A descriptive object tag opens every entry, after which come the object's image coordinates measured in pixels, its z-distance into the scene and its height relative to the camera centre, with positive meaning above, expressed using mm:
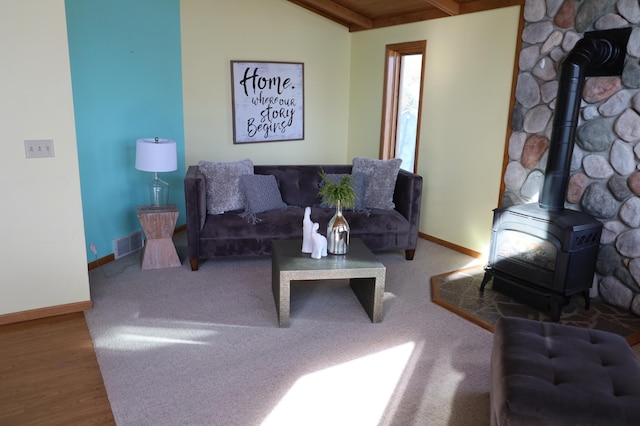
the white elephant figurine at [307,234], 3355 -789
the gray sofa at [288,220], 4129 -882
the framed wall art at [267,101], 5465 +187
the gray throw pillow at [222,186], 4344 -620
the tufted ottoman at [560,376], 1783 -984
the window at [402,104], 5367 +191
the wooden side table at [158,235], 4098 -1017
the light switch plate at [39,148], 3033 -233
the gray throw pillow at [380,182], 4633 -576
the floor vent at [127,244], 4438 -1201
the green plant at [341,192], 3375 -498
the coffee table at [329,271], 3145 -966
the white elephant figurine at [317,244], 3305 -835
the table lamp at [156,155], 3988 -339
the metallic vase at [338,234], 3361 -777
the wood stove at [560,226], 3312 -688
